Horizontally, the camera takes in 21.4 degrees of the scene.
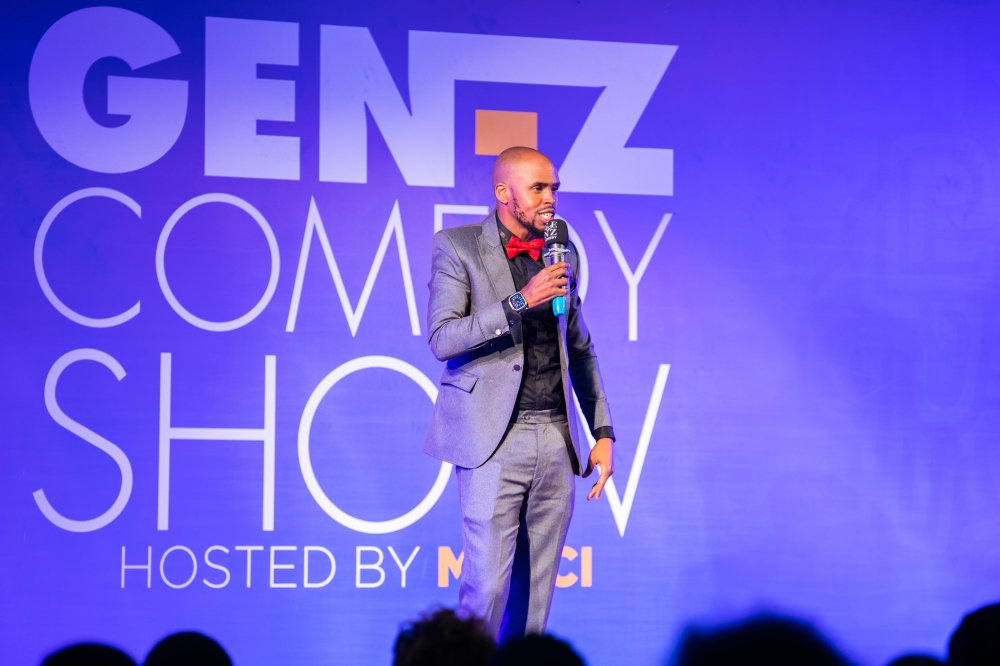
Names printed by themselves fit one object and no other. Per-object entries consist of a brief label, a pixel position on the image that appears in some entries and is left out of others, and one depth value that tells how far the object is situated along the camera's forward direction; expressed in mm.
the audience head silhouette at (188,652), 5740
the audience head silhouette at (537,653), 5615
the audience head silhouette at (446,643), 5799
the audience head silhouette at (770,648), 4946
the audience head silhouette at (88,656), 5739
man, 6916
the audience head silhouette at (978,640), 5754
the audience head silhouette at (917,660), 5582
